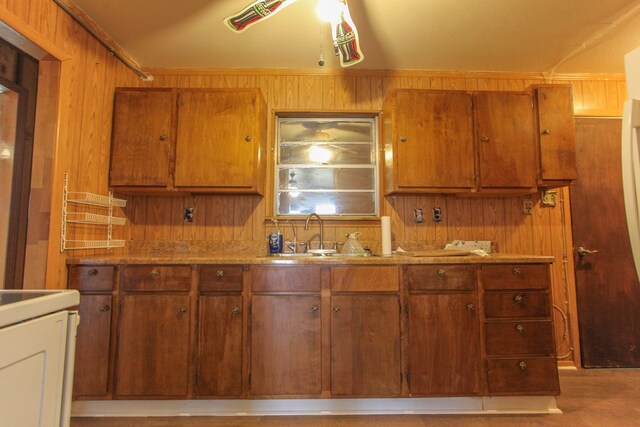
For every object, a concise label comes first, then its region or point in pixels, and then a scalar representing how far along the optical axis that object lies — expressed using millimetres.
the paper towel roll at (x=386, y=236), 2266
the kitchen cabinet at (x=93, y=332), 1784
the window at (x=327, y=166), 2582
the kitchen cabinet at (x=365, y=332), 1825
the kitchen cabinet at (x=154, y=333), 1802
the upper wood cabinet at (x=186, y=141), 2223
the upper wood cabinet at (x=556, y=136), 2295
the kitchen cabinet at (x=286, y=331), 1819
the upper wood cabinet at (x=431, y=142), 2287
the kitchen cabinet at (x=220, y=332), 1808
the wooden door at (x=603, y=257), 2502
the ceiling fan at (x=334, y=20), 1470
